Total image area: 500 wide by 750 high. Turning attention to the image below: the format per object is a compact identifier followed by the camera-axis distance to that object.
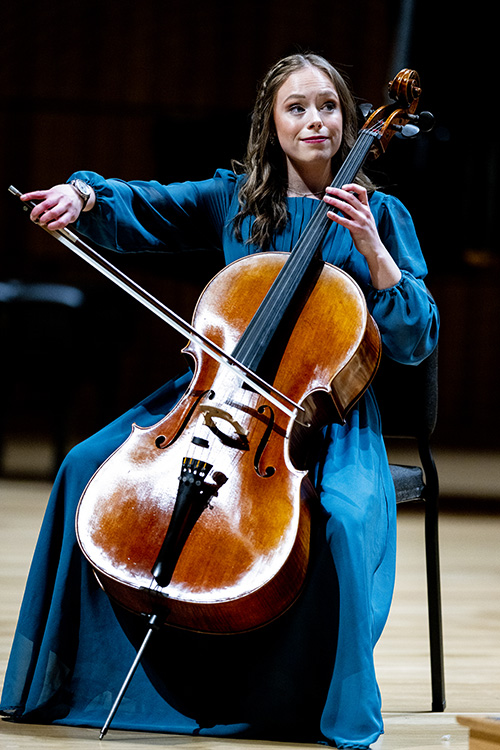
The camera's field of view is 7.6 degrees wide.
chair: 7.89
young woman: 7.32
